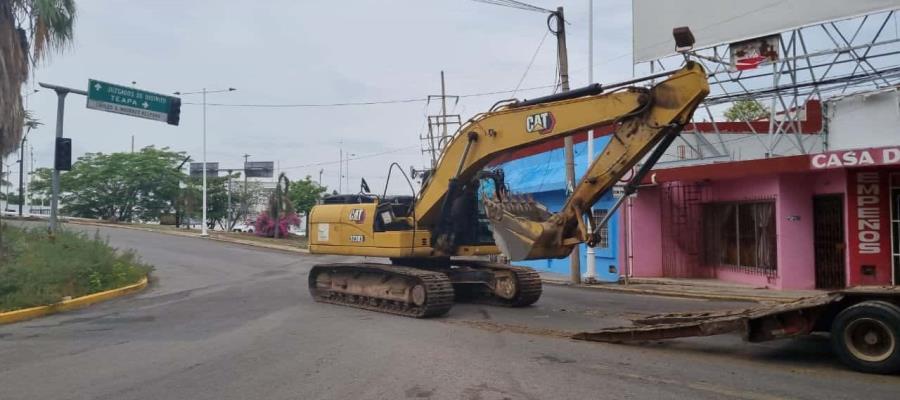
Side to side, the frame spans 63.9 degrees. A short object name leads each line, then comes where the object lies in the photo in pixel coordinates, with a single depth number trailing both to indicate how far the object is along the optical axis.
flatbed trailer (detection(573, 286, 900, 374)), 7.22
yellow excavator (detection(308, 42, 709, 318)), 10.16
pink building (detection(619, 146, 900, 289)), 15.12
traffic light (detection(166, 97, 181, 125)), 21.33
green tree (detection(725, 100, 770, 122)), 33.97
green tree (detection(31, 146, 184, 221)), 55.22
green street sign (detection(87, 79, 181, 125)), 19.70
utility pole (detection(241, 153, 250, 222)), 67.25
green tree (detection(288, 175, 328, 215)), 63.22
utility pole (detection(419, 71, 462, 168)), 37.06
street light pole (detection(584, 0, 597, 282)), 19.64
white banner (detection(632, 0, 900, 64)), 17.70
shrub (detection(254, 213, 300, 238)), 45.28
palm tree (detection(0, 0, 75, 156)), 15.73
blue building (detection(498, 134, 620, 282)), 21.85
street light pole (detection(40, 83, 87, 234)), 18.31
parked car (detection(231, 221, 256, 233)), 58.94
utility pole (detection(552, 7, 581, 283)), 18.91
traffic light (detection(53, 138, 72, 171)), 17.83
